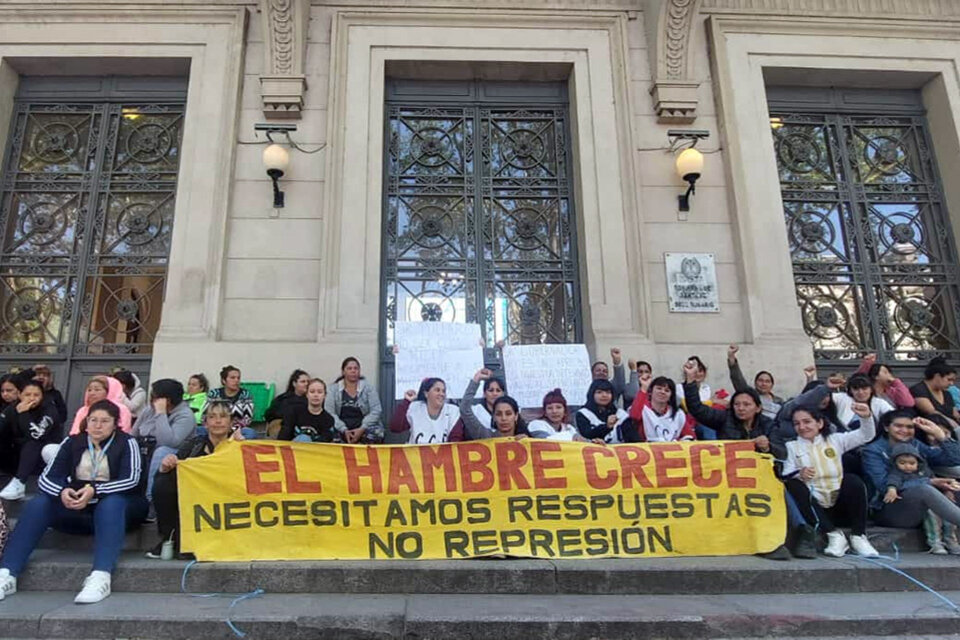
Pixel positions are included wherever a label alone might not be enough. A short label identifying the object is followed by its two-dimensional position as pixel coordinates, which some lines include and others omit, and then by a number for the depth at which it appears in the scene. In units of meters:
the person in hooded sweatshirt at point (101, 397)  5.97
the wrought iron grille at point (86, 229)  8.91
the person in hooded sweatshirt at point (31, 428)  6.00
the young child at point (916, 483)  5.38
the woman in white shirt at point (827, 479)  5.35
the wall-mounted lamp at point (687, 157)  8.95
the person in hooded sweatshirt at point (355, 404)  7.04
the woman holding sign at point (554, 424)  6.42
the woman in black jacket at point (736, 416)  6.30
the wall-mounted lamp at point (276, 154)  8.73
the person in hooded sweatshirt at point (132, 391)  7.19
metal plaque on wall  8.88
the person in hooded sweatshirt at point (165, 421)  5.83
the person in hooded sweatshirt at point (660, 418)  6.45
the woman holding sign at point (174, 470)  5.11
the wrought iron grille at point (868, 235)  9.49
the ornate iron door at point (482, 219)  9.23
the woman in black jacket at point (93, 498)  4.66
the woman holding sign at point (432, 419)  6.47
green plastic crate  7.83
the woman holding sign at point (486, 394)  6.48
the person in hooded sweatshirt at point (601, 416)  6.79
